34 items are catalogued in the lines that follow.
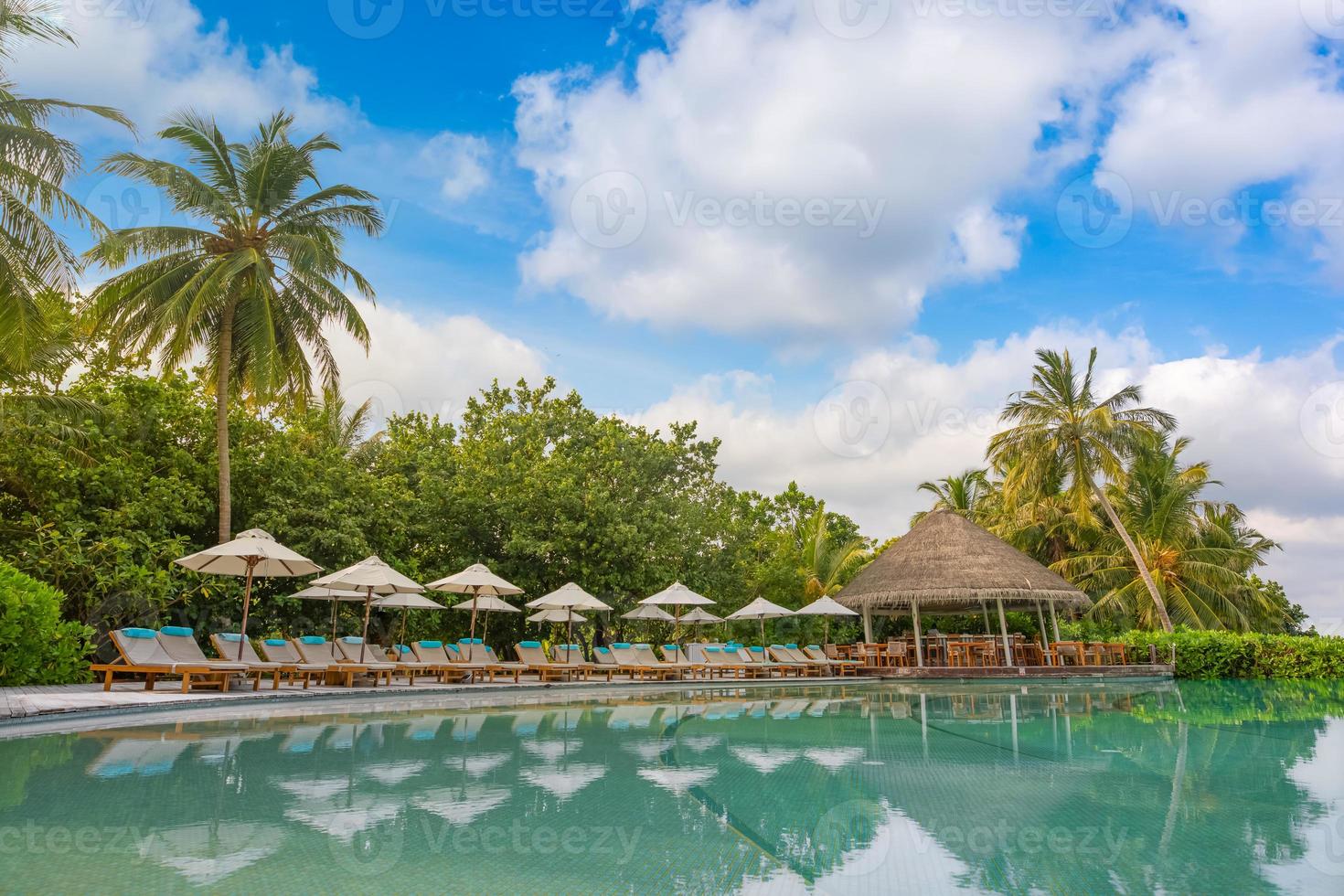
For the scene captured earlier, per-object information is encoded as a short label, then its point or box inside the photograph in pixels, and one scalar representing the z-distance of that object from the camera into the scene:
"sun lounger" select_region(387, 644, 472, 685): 13.68
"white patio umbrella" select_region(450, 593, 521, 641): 16.57
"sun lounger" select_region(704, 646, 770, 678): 17.69
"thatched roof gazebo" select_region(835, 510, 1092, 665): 19.39
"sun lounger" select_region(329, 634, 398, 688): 12.69
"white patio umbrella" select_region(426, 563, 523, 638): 14.49
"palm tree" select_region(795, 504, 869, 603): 24.86
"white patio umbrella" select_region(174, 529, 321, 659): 11.15
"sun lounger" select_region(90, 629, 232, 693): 9.80
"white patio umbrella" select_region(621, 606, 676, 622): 18.42
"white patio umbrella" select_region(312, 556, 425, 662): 12.43
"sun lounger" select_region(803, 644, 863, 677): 19.33
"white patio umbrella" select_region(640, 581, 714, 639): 17.50
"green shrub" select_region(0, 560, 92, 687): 9.55
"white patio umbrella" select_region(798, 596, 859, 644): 19.17
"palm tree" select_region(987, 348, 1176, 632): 21.45
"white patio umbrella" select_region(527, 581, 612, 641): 16.00
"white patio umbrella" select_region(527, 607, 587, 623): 18.50
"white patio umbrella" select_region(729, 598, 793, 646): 19.03
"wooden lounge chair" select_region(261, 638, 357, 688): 11.90
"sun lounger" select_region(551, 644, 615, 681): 16.33
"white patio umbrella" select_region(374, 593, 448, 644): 15.05
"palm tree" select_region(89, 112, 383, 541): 14.14
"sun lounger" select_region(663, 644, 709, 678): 17.64
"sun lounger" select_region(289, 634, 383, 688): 12.35
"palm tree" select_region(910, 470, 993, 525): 29.56
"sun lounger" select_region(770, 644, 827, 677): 18.50
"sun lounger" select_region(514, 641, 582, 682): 15.65
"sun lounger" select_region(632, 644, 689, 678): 17.02
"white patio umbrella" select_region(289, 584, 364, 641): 13.84
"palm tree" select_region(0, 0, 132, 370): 9.63
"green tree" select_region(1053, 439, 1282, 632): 23.05
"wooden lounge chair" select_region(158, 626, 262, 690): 10.39
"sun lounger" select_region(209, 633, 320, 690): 11.06
